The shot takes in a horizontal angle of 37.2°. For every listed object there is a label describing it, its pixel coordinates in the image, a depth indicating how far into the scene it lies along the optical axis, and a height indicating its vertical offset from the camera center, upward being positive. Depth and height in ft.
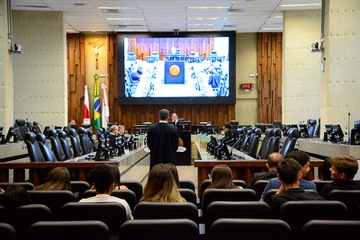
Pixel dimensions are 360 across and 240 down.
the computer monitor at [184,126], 52.85 -3.52
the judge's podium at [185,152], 51.96 -6.05
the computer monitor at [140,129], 53.22 -3.88
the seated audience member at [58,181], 13.87 -2.35
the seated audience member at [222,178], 14.42 -2.37
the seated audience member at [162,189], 12.25 -2.28
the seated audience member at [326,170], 16.77 -2.57
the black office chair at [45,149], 26.97 -2.94
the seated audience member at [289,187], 11.62 -2.28
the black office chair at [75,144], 33.45 -3.40
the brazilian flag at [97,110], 71.61 -2.60
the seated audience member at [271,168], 17.25 -2.59
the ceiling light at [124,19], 61.54 +8.26
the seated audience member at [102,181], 12.13 -2.11
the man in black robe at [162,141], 26.35 -2.51
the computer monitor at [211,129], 53.52 -3.89
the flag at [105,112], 71.82 -2.89
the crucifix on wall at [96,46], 73.41 +6.13
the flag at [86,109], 70.67 -2.44
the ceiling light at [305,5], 53.42 +8.57
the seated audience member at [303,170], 14.55 -2.45
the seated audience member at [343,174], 14.05 -2.27
